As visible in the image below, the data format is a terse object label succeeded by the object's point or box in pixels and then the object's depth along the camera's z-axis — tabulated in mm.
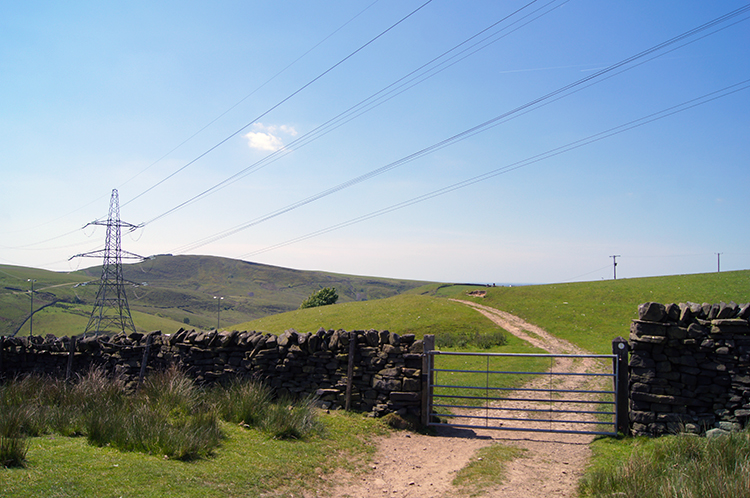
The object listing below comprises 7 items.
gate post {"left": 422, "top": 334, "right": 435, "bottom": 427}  10011
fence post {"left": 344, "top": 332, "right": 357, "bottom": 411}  10484
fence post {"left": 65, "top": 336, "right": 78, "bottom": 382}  14080
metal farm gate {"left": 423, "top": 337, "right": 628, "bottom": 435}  9078
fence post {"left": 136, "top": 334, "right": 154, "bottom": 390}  12625
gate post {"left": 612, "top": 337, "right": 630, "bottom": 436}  8969
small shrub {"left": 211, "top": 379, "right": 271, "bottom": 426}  8797
